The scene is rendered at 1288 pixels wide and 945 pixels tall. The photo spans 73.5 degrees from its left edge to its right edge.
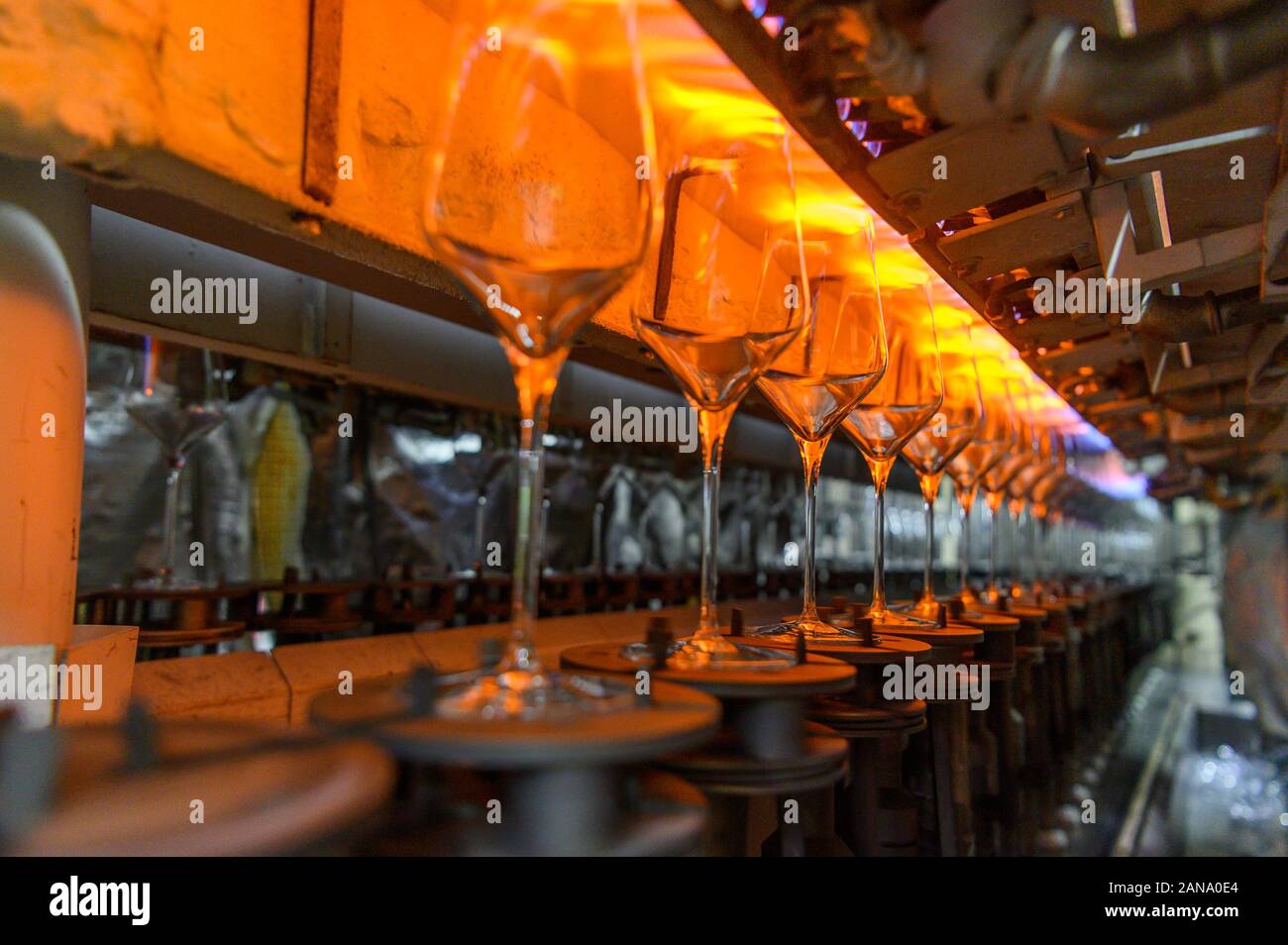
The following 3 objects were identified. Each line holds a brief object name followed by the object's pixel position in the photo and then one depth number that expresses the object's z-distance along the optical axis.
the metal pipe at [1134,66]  0.76
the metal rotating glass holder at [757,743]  0.75
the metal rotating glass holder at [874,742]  1.08
